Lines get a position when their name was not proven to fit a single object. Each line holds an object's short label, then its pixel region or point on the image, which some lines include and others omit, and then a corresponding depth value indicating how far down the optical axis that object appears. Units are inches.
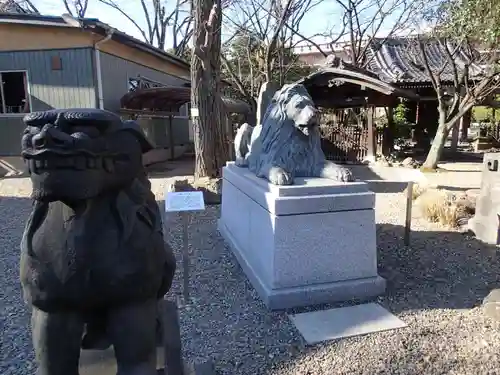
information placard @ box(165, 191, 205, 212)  118.6
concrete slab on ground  105.5
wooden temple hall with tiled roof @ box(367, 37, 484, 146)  483.2
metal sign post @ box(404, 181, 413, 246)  173.3
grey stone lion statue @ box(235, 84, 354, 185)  131.3
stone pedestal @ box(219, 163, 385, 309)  119.8
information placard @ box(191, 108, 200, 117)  282.7
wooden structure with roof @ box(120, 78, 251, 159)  391.9
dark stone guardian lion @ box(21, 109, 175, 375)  46.8
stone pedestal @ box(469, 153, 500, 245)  178.9
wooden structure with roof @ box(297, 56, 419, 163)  405.1
